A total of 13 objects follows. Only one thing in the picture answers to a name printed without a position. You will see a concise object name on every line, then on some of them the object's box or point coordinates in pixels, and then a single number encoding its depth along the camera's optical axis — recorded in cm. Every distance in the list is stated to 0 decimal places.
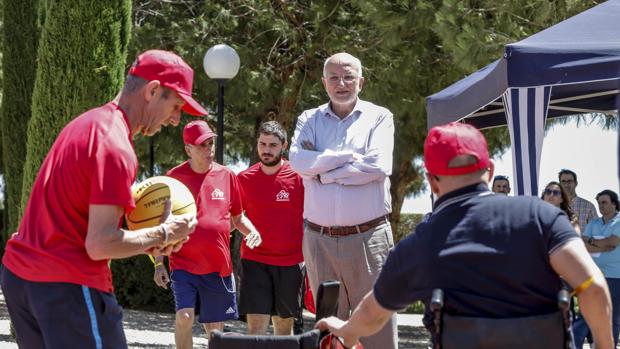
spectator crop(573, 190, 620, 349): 1017
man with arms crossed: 660
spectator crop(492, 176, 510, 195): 1145
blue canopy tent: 725
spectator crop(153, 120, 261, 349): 831
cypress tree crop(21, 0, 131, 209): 1067
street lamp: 1275
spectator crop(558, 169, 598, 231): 1161
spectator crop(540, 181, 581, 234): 947
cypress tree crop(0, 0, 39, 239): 1480
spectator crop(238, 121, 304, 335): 891
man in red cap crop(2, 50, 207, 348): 385
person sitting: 359
